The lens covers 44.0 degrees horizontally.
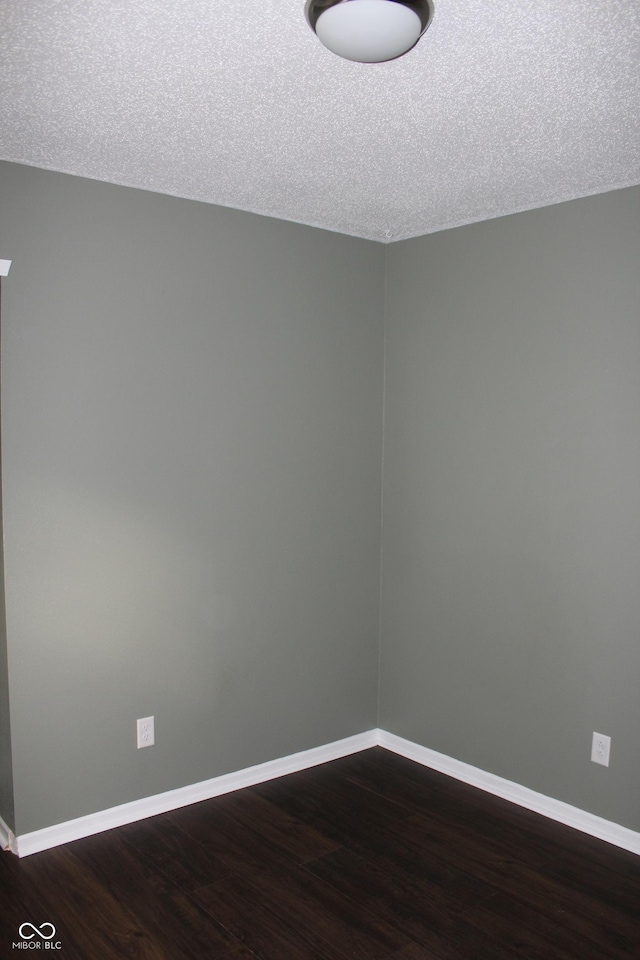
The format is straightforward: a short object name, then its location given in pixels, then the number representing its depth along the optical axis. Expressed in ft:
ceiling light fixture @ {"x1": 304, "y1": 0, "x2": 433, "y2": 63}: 5.28
